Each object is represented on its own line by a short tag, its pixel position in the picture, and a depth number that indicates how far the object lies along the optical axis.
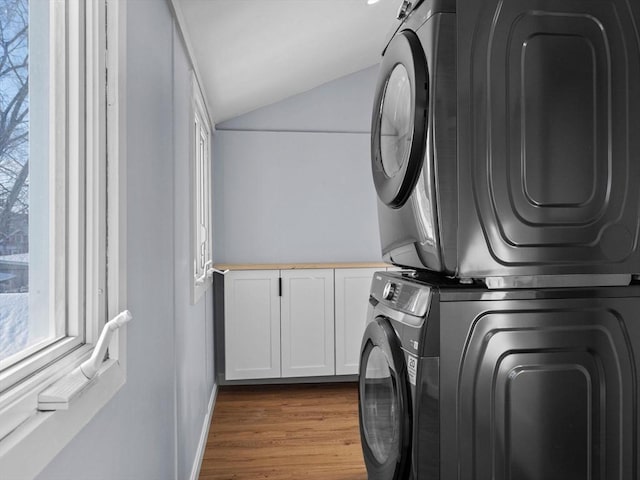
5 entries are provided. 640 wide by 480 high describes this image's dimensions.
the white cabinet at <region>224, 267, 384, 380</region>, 3.63
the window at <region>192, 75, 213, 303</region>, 2.47
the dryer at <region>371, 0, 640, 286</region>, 1.17
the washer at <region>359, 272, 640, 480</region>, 1.16
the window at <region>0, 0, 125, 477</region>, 0.70
